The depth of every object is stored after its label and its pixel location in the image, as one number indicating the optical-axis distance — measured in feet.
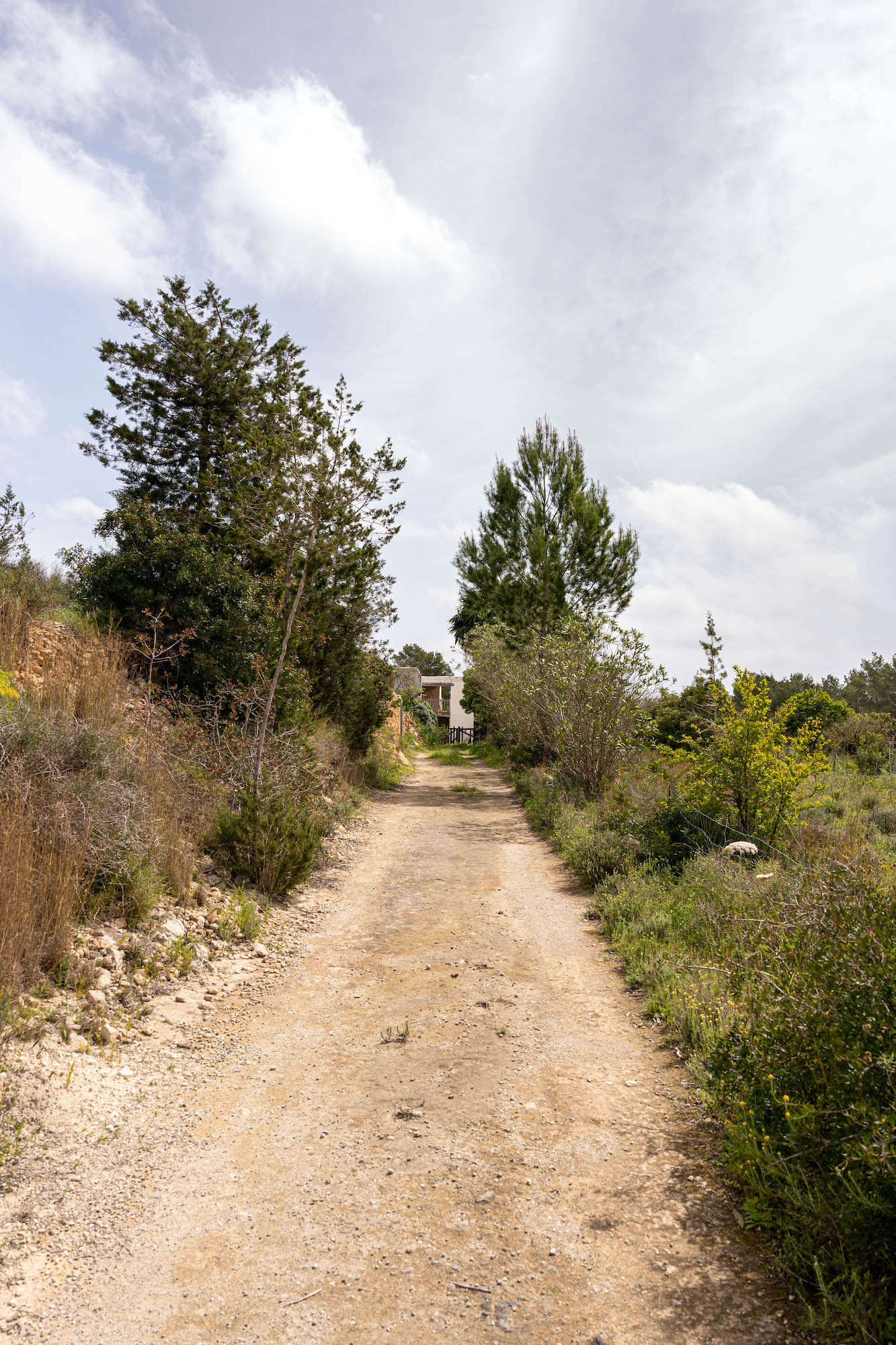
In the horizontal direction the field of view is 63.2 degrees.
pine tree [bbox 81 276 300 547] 50.88
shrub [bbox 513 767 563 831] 38.75
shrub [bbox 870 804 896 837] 33.23
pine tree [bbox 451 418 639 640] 60.80
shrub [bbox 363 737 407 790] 55.01
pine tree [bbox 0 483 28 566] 32.01
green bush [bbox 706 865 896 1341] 7.02
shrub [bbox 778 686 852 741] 67.51
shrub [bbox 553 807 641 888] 26.00
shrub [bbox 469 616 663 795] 39.73
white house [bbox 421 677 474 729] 153.28
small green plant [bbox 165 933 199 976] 16.25
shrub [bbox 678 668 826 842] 25.43
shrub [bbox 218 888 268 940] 18.79
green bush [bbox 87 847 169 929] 16.24
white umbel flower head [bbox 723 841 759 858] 22.98
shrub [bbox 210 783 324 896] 22.45
